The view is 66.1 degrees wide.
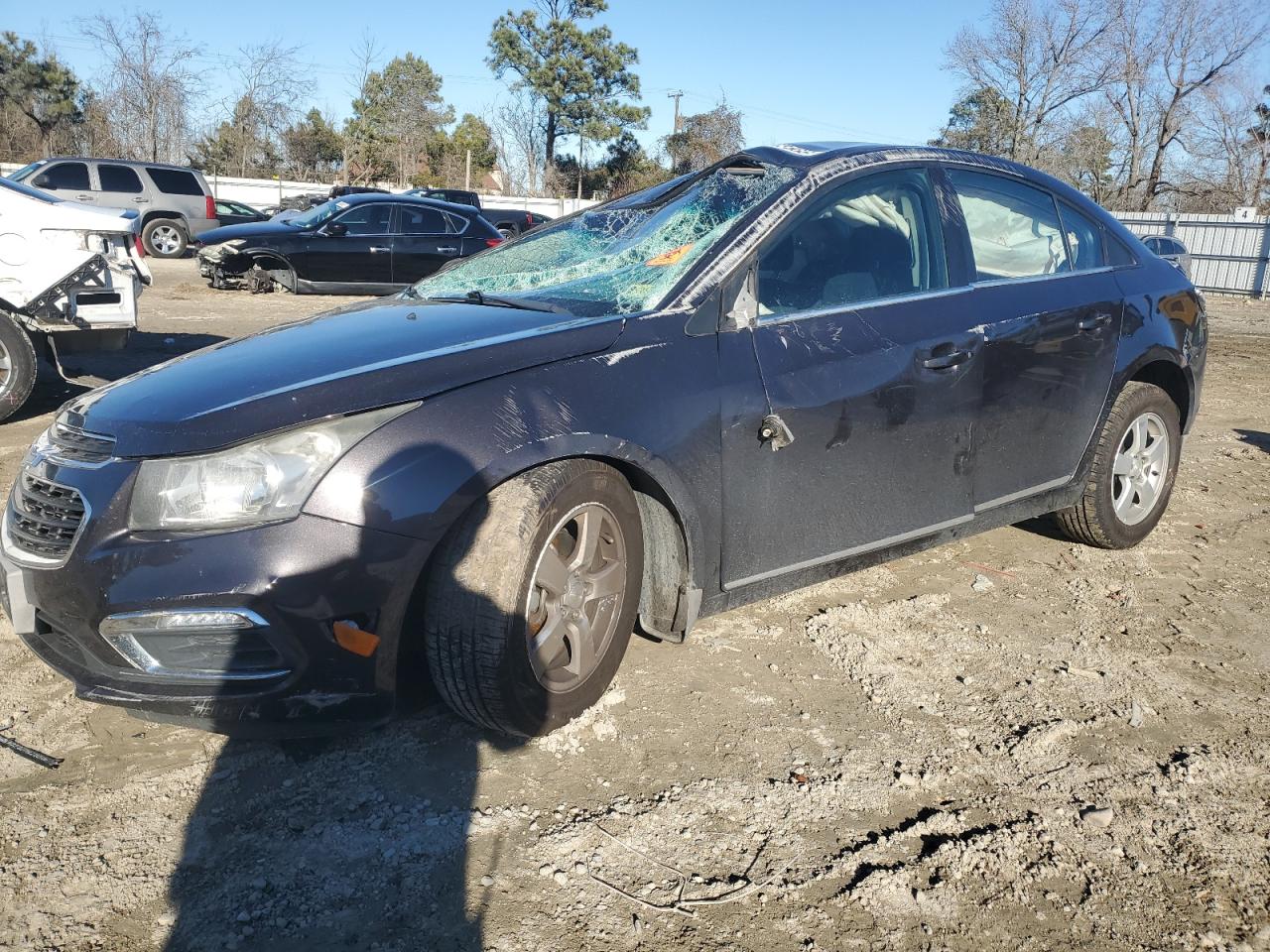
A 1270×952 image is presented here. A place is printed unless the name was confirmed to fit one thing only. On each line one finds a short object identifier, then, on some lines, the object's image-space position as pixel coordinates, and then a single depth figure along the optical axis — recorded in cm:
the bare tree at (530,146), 4750
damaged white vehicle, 634
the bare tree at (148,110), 3650
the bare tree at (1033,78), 3712
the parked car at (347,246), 1339
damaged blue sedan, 227
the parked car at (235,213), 2239
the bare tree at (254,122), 4097
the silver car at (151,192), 1883
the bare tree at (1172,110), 3588
